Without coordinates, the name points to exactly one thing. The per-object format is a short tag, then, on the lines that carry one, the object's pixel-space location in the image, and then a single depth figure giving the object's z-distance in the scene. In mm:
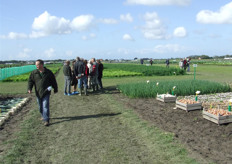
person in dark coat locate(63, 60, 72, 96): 11802
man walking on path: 6832
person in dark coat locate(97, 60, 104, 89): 13677
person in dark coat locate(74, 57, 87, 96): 11797
